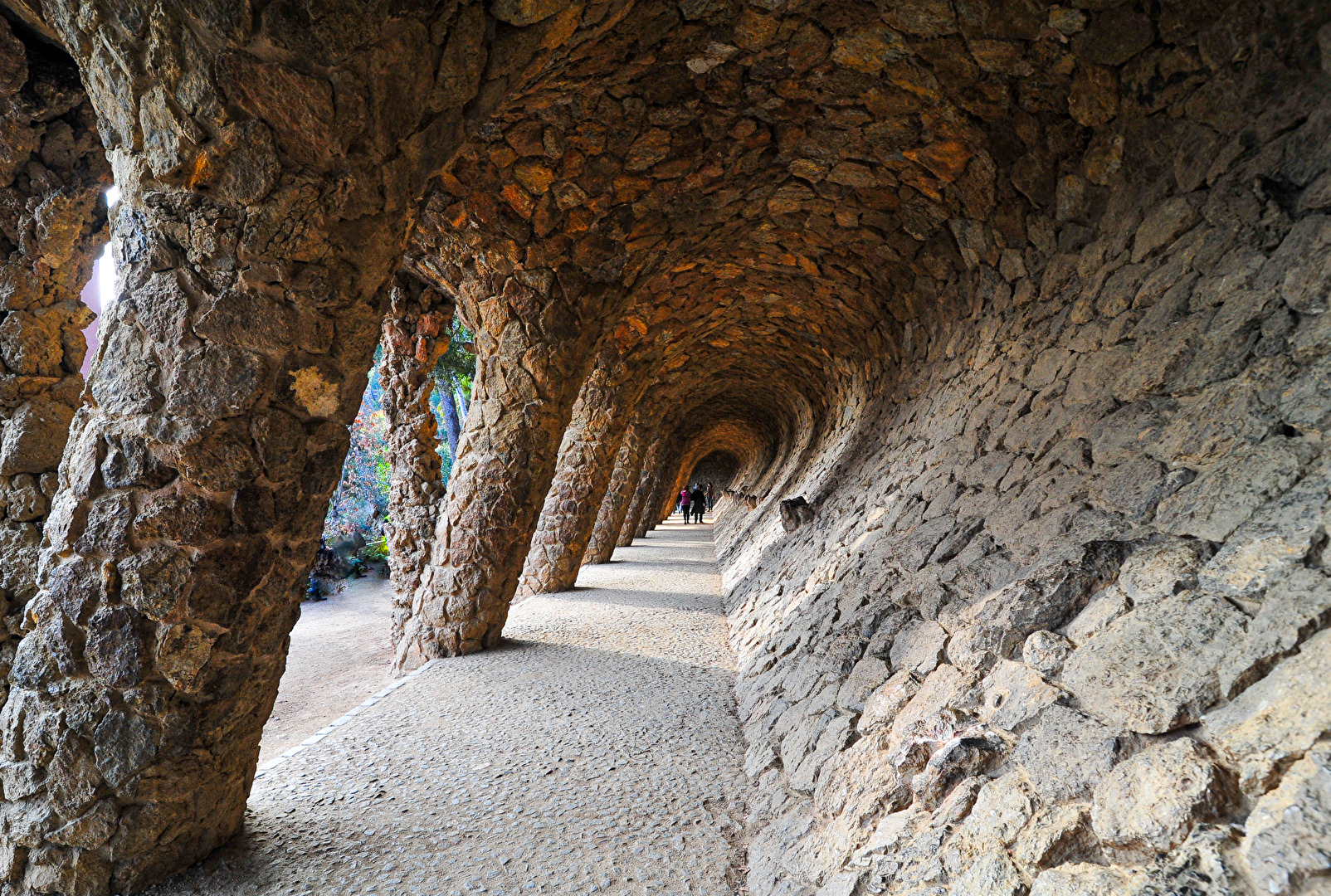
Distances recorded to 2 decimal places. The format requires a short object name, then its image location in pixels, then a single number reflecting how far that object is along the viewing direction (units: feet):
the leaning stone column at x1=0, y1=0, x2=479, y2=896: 6.10
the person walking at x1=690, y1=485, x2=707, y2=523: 70.44
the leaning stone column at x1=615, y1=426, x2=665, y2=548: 47.03
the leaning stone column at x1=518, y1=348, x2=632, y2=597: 27.17
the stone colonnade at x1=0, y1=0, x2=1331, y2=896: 5.16
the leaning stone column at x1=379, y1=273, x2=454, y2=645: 21.58
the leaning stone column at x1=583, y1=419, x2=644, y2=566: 36.78
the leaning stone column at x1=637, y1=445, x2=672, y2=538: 53.26
